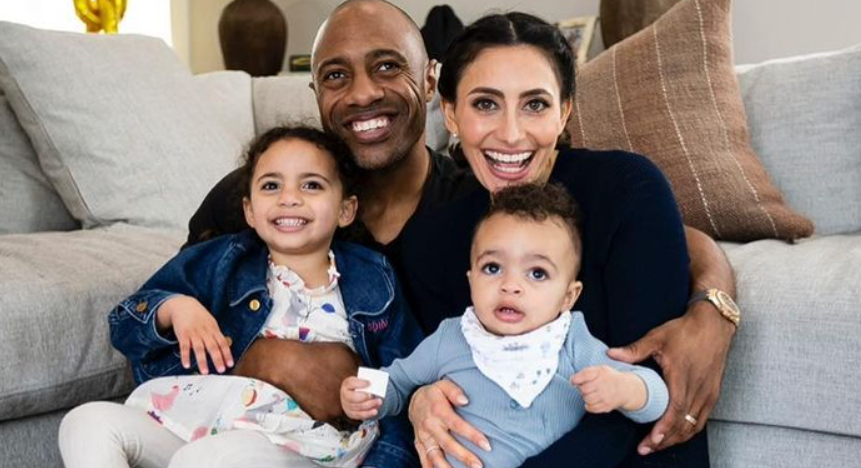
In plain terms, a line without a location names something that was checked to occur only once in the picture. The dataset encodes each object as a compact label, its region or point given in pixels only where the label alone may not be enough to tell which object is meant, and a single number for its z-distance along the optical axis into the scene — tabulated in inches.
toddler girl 55.7
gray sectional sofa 59.6
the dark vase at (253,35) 153.5
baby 49.5
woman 50.3
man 58.8
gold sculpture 146.4
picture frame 132.1
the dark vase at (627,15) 122.6
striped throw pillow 79.0
